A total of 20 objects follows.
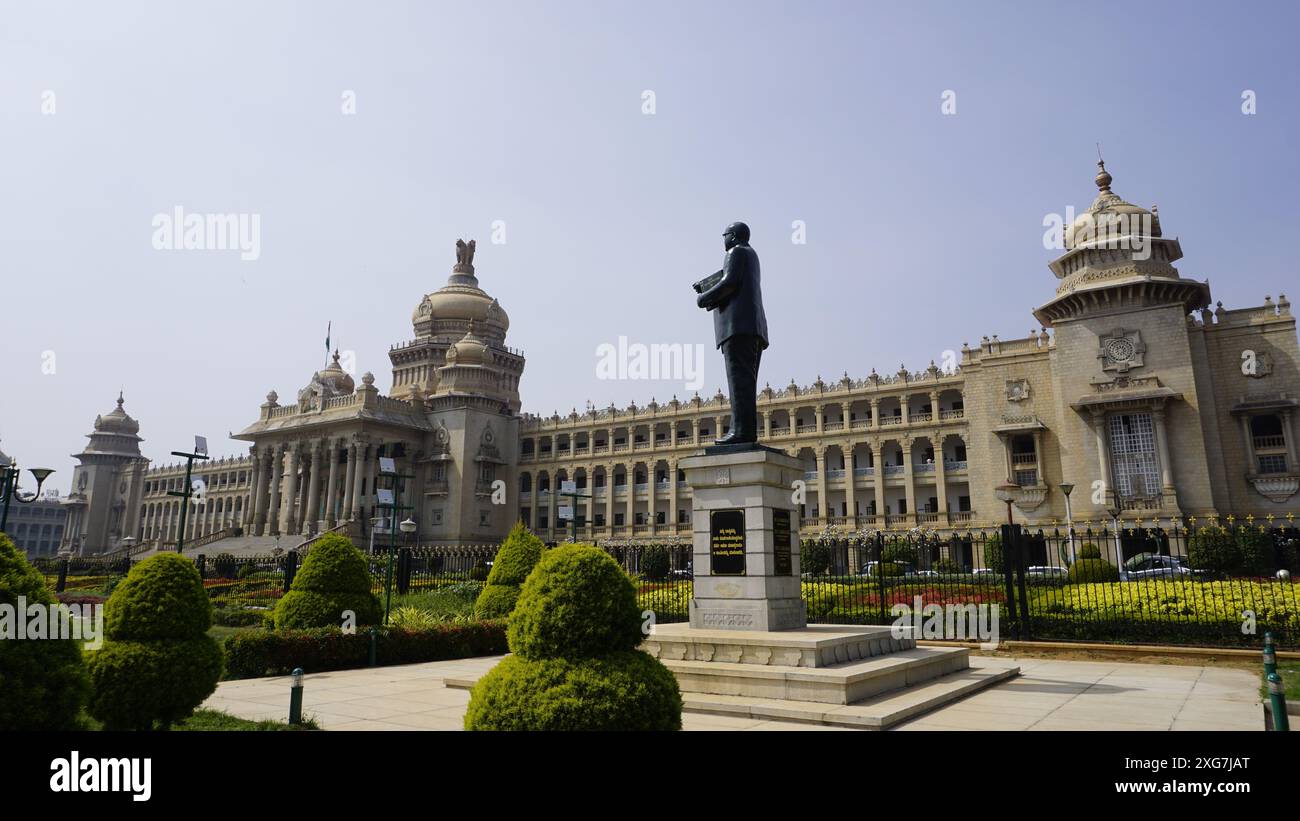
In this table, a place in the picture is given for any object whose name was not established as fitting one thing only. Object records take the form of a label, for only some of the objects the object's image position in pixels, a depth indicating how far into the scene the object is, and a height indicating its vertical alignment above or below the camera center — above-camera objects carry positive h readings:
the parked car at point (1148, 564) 29.18 -0.86
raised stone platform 9.02 -1.67
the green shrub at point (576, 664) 5.49 -0.88
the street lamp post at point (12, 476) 19.27 +2.13
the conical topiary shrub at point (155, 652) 7.39 -0.98
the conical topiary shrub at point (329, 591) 15.17 -0.79
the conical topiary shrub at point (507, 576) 19.86 -0.68
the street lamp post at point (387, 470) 48.76 +5.73
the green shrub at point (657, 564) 36.99 -0.77
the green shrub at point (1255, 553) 29.42 -0.44
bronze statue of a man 12.65 +3.72
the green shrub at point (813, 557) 34.38 -0.47
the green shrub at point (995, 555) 32.20 -0.43
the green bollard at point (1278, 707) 6.77 -1.47
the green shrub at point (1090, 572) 23.56 -0.89
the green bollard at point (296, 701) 8.63 -1.68
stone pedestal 11.35 +0.04
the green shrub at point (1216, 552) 30.22 -0.39
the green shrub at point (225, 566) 44.22 -0.71
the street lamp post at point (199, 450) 24.45 +3.57
